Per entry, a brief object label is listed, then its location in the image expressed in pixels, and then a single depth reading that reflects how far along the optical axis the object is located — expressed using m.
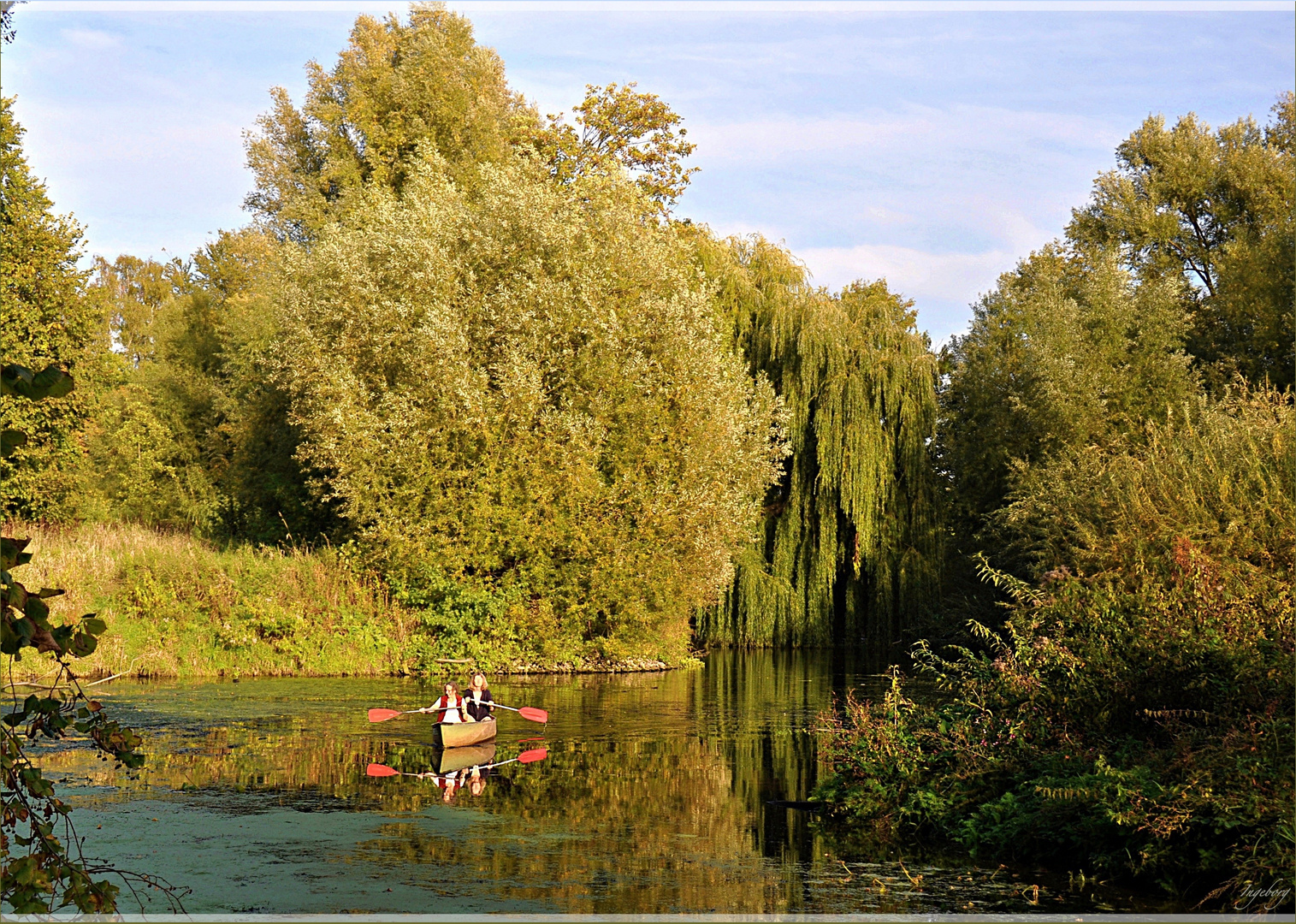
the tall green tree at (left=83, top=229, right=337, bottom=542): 32.91
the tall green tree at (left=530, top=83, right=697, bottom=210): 37.78
